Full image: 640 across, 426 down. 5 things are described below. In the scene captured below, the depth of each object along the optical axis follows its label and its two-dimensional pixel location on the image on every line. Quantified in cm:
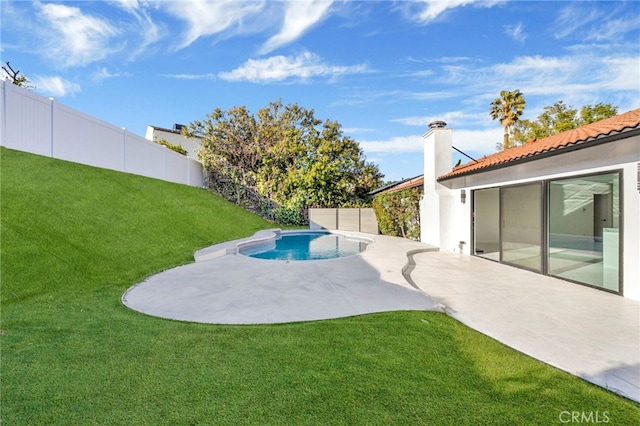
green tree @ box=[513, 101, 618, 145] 2205
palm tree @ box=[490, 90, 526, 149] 2620
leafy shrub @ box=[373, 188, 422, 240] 1442
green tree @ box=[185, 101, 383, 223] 2223
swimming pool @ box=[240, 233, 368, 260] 1255
